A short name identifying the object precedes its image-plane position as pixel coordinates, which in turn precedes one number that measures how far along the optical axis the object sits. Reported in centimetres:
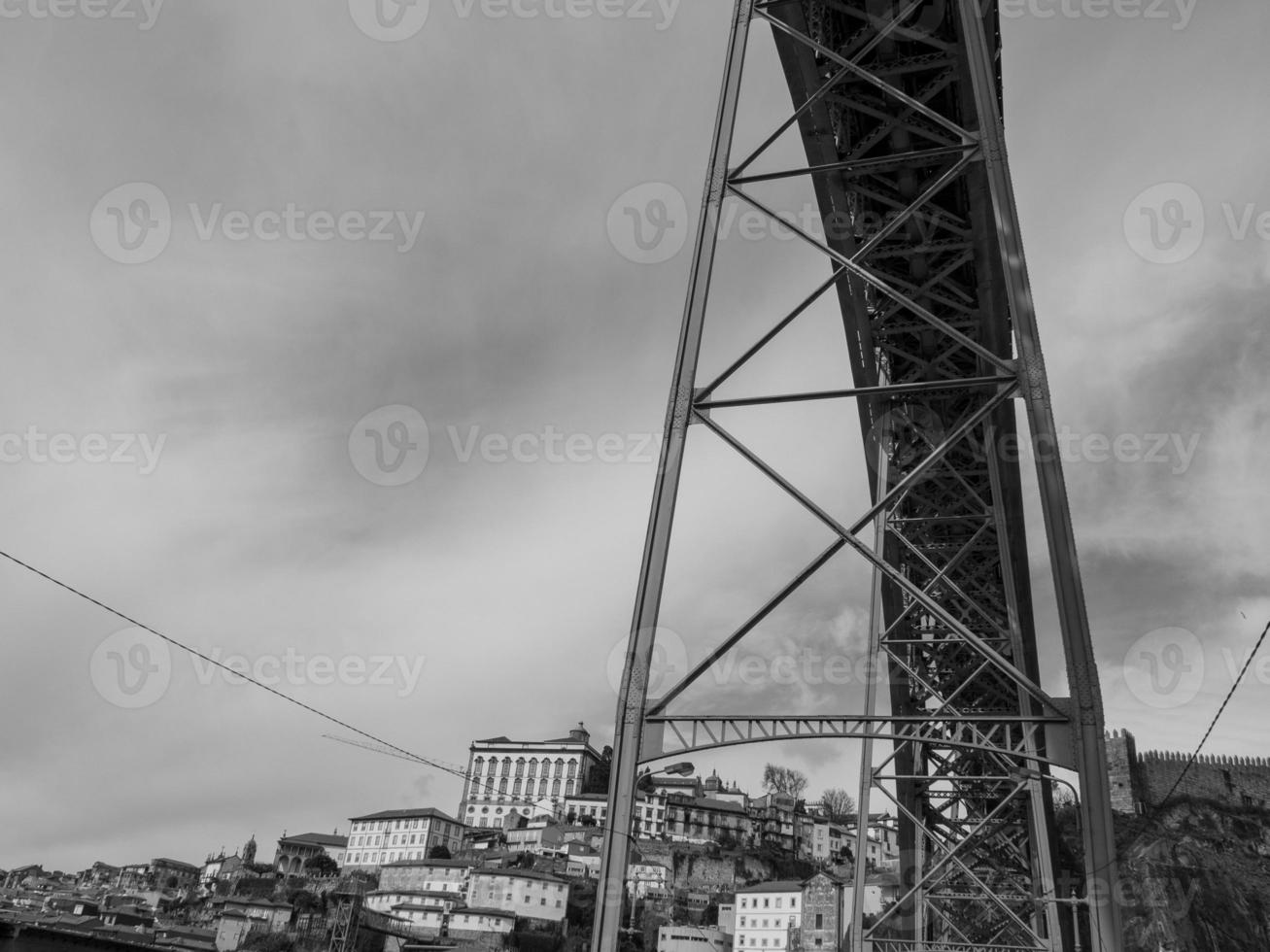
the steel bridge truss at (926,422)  644
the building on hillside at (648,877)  6287
